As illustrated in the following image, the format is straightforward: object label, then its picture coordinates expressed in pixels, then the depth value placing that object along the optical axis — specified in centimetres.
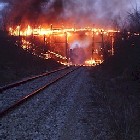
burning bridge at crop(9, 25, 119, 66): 6263
